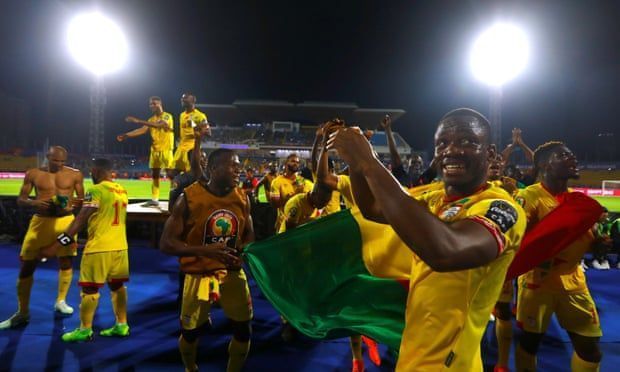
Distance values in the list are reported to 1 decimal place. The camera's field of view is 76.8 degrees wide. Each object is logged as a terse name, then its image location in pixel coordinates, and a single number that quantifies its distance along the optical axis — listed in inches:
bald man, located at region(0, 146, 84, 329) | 227.6
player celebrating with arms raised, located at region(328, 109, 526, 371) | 48.7
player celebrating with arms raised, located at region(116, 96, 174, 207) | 357.7
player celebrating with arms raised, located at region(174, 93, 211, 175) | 328.8
